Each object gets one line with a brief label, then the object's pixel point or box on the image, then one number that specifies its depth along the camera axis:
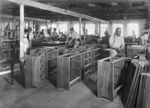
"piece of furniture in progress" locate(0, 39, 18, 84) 6.31
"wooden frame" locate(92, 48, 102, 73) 6.16
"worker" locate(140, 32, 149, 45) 7.43
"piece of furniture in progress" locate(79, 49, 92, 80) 5.20
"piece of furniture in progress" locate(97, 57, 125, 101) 3.63
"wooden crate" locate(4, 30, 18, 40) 9.28
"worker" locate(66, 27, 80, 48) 7.03
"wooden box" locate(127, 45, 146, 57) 5.86
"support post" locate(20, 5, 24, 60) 4.89
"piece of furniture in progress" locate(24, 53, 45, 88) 4.31
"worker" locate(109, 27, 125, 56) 5.20
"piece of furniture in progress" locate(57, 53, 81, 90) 4.21
